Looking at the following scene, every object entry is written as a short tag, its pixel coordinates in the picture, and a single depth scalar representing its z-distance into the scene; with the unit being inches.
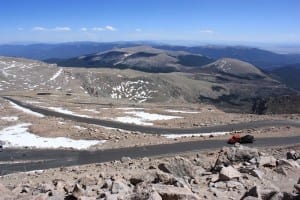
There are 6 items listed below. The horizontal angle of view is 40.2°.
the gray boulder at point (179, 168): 797.9
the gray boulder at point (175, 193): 568.7
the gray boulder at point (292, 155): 937.3
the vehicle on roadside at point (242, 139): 1756.9
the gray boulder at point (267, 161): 820.0
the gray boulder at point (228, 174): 721.0
